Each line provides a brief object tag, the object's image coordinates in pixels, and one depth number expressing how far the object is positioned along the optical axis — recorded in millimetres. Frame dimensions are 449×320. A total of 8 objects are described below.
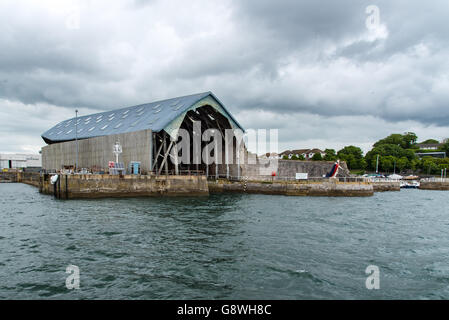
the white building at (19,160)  130250
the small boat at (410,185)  80619
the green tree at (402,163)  119750
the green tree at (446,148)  147338
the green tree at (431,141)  184975
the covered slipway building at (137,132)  44094
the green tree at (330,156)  131388
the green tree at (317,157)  125812
